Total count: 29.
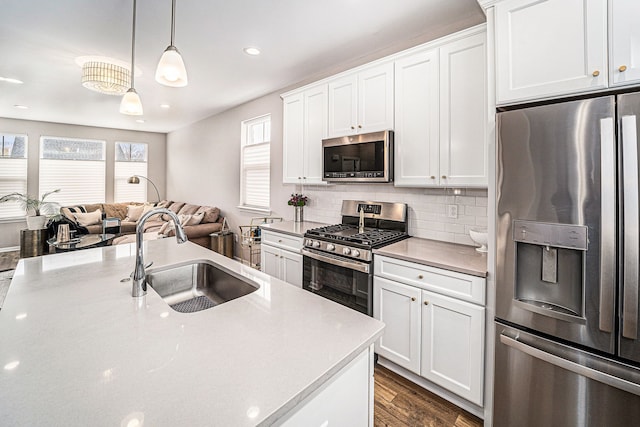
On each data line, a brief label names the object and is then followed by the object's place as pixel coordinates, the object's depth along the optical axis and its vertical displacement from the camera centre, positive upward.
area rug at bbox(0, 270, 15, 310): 3.69 -0.97
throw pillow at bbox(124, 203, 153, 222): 6.53 +0.05
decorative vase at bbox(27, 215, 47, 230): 5.00 -0.16
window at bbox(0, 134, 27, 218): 5.91 +0.88
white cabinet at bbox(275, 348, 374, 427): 0.77 -0.54
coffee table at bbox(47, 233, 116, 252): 3.76 -0.41
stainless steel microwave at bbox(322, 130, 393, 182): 2.50 +0.53
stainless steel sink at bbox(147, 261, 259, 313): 1.63 -0.42
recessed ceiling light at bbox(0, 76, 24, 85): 3.77 +1.73
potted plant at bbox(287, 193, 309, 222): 3.60 +0.14
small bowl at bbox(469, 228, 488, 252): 2.10 -0.16
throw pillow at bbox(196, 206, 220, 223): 5.28 +0.00
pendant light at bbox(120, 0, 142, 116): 2.15 +0.81
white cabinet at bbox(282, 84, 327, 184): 3.12 +0.90
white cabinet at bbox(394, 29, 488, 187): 2.04 +0.76
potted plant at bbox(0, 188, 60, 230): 5.04 +0.12
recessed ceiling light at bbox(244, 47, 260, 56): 2.90 +1.64
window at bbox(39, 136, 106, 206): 6.31 +0.97
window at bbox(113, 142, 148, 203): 7.16 +1.09
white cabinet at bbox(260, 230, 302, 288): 2.92 -0.44
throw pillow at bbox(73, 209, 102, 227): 5.91 -0.10
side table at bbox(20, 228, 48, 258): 4.90 -0.51
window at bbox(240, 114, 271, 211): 4.49 +0.81
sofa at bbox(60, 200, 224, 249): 5.01 -0.08
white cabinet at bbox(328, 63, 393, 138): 2.52 +1.05
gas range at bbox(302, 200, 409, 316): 2.25 -0.29
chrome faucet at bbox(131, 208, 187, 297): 1.25 -0.21
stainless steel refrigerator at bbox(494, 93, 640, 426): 1.19 -0.21
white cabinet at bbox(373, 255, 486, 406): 1.75 -0.71
